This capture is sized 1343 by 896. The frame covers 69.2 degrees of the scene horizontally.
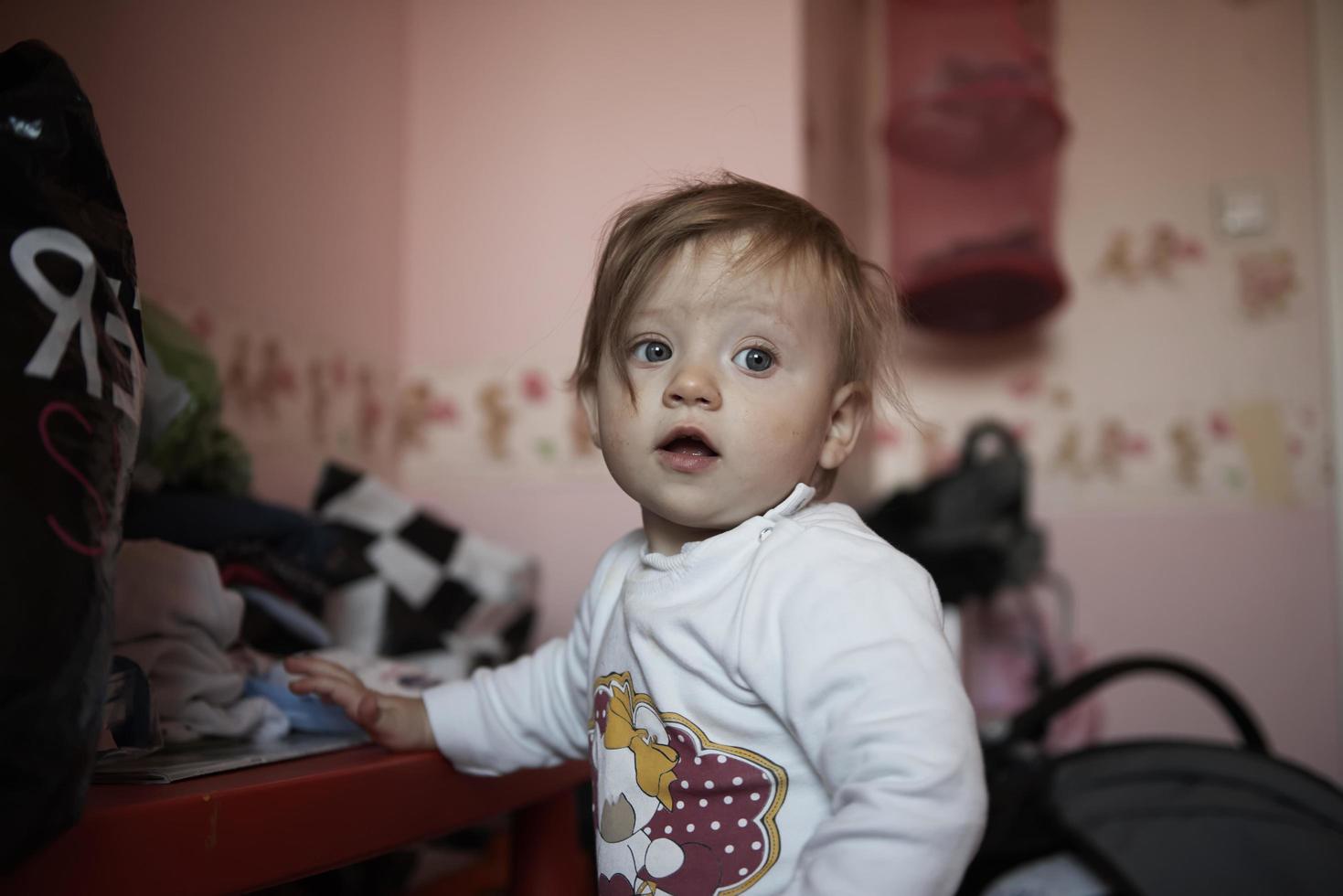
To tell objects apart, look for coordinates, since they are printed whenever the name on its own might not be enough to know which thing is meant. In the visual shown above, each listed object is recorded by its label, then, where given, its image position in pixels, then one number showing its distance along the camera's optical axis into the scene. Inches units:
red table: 19.2
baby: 20.5
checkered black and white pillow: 46.4
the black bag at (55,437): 17.0
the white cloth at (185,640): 28.1
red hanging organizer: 71.3
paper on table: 22.5
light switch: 78.3
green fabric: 33.9
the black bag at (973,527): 61.7
